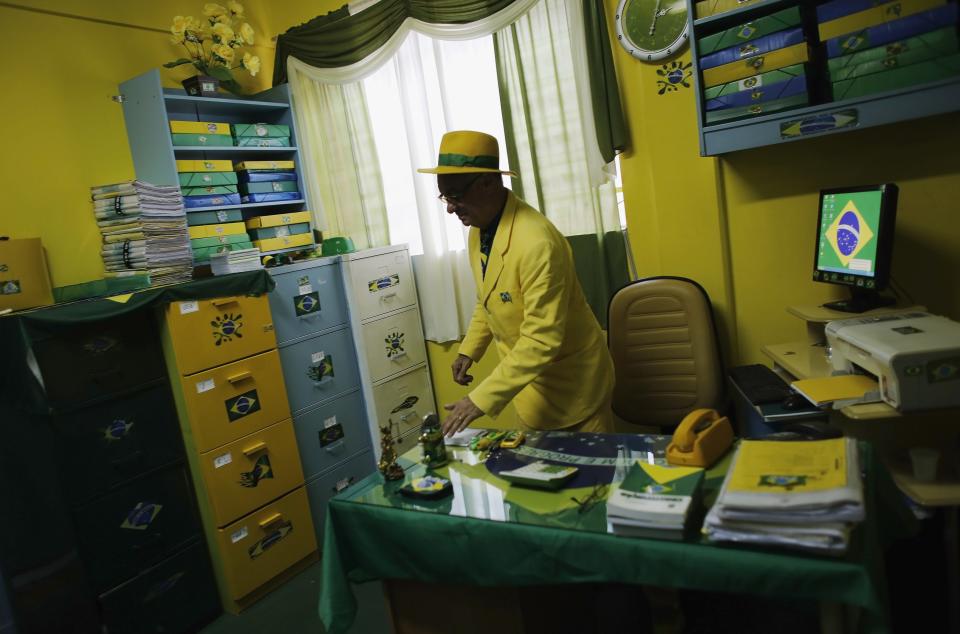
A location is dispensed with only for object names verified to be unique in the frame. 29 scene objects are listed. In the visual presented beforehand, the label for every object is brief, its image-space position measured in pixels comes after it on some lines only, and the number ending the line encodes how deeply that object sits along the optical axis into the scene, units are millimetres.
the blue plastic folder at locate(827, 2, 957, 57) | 2094
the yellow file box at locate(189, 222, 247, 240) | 3334
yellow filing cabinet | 2732
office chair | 2791
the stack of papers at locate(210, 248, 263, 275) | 2971
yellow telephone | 1563
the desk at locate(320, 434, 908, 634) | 1173
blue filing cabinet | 3174
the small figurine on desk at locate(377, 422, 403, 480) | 1864
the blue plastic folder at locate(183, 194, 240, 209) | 3303
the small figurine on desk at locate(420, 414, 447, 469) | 1893
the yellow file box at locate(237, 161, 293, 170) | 3586
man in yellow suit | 1943
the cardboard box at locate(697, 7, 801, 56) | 2367
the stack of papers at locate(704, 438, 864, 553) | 1153
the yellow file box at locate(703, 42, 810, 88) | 2346
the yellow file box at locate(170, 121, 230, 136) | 3244
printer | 1644
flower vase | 3381
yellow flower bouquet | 3473
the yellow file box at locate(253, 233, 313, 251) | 3590
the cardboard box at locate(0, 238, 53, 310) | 2490
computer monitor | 2127
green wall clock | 2818
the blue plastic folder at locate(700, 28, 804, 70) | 2355
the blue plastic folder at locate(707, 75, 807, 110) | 2363
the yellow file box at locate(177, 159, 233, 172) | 3264
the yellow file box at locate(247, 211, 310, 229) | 3590
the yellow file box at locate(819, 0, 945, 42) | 2184
